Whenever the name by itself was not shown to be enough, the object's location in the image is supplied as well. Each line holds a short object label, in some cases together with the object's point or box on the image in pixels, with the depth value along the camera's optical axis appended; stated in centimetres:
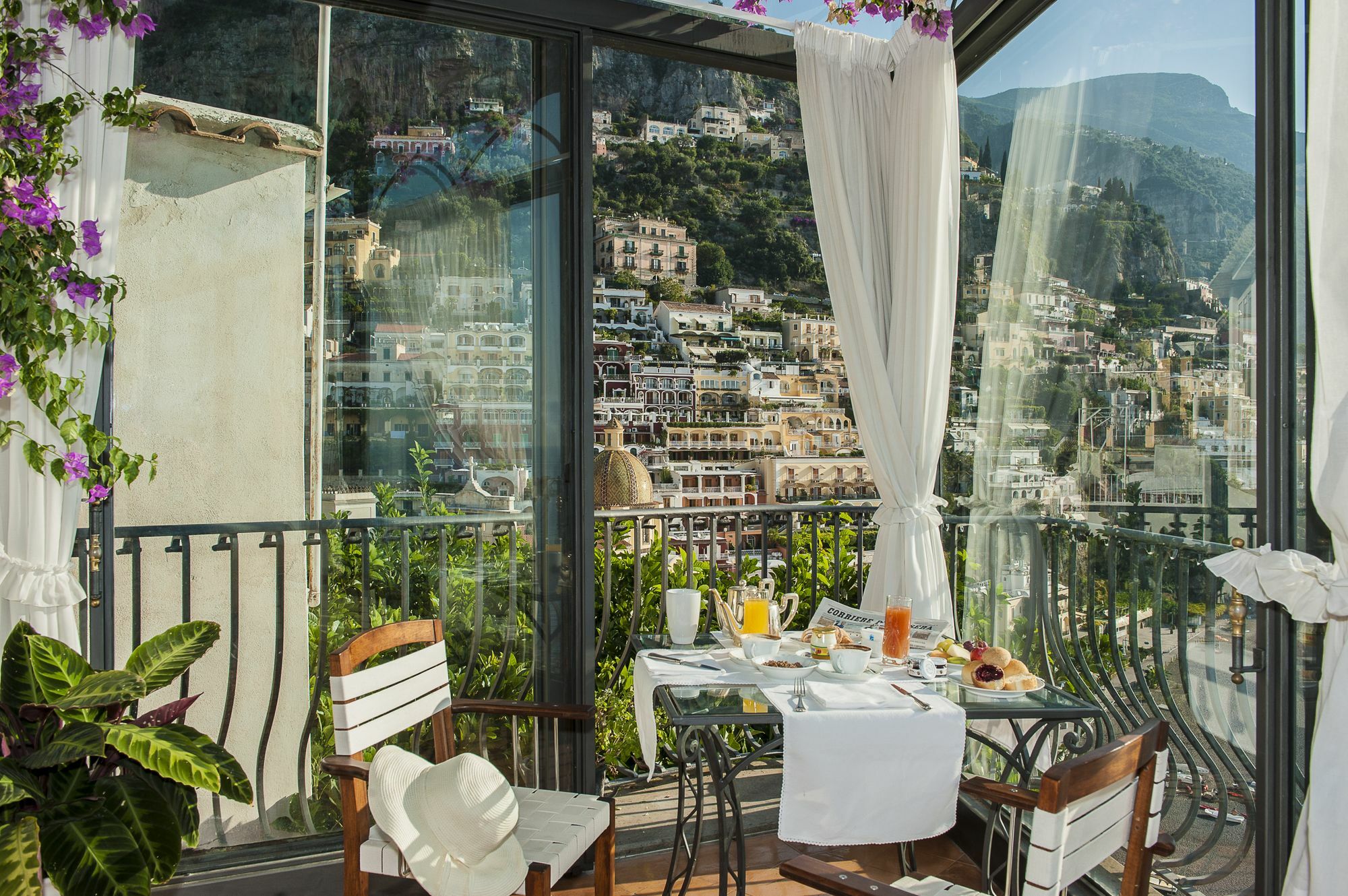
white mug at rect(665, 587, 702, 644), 242
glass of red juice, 226
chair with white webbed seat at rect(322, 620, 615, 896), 190
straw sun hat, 174
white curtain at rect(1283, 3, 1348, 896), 153
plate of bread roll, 204
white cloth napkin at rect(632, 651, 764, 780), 212
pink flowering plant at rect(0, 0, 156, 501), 211
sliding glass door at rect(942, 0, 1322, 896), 180
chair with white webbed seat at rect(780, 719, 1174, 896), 132
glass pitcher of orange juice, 241
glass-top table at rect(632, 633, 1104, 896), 190
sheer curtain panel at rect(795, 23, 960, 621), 296
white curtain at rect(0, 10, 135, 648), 218
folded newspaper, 239
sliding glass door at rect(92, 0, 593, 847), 246
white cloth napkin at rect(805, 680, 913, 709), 192
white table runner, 182
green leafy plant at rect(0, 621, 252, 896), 174
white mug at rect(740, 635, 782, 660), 223
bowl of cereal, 214
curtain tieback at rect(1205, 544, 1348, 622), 159
